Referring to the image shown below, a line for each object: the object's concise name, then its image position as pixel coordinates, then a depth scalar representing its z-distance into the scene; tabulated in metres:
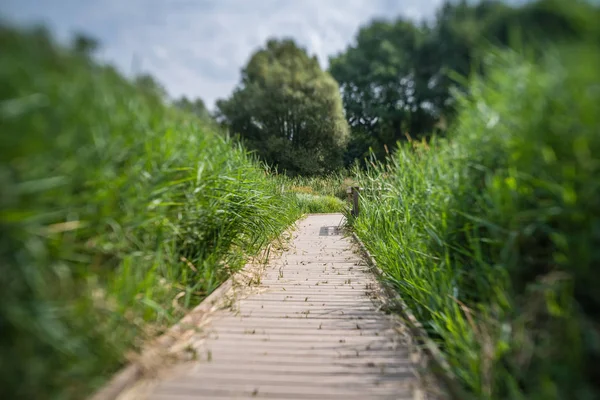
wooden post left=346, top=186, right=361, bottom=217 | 8.06
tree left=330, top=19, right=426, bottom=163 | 30.22
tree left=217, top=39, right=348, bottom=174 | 23.27
